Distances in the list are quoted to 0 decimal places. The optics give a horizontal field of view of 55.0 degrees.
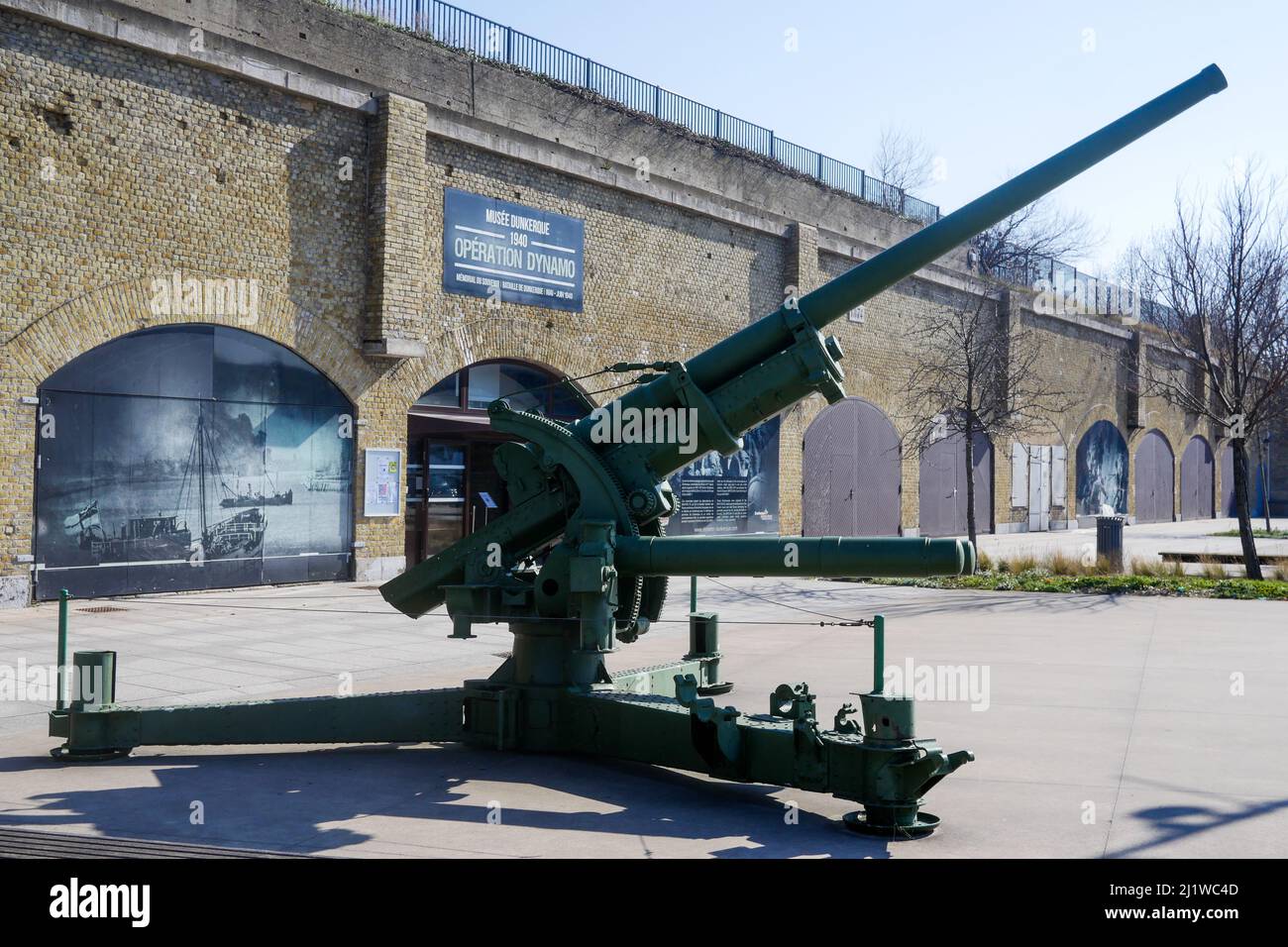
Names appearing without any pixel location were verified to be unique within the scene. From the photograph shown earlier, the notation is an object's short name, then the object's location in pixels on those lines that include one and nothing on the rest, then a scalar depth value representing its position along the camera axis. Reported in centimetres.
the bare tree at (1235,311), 2133
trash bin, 2202
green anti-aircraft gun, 694
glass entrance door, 2055
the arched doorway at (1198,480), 5400
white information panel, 1922
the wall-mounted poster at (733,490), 2572
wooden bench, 2186
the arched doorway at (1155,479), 4878
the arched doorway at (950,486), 3416
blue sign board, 2019
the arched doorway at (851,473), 2964
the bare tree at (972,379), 2511
